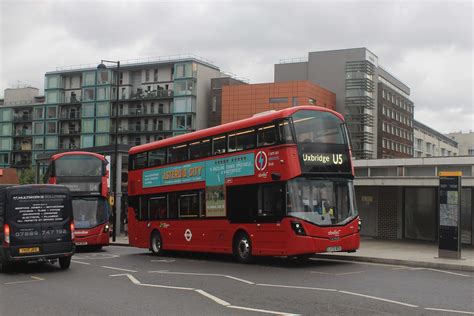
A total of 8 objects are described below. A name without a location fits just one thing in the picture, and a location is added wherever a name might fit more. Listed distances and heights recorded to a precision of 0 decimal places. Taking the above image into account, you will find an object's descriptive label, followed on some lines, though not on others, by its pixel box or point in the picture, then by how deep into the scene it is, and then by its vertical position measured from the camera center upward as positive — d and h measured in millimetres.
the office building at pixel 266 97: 80938 +14078
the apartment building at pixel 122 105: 92188 +14404
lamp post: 33594 +185
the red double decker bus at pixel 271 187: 15672 +110
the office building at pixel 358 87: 85312 +17027
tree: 94375 +1511
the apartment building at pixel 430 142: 126250 +12683
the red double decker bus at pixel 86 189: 25016 -140
